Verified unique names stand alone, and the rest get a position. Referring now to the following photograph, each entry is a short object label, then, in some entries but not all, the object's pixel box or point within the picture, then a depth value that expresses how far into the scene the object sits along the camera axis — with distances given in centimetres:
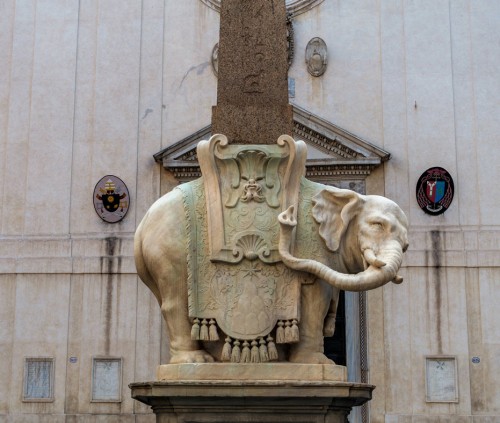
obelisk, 976
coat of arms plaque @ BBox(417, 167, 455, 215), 2482
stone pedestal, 834
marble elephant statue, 892
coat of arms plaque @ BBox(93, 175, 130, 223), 2558
